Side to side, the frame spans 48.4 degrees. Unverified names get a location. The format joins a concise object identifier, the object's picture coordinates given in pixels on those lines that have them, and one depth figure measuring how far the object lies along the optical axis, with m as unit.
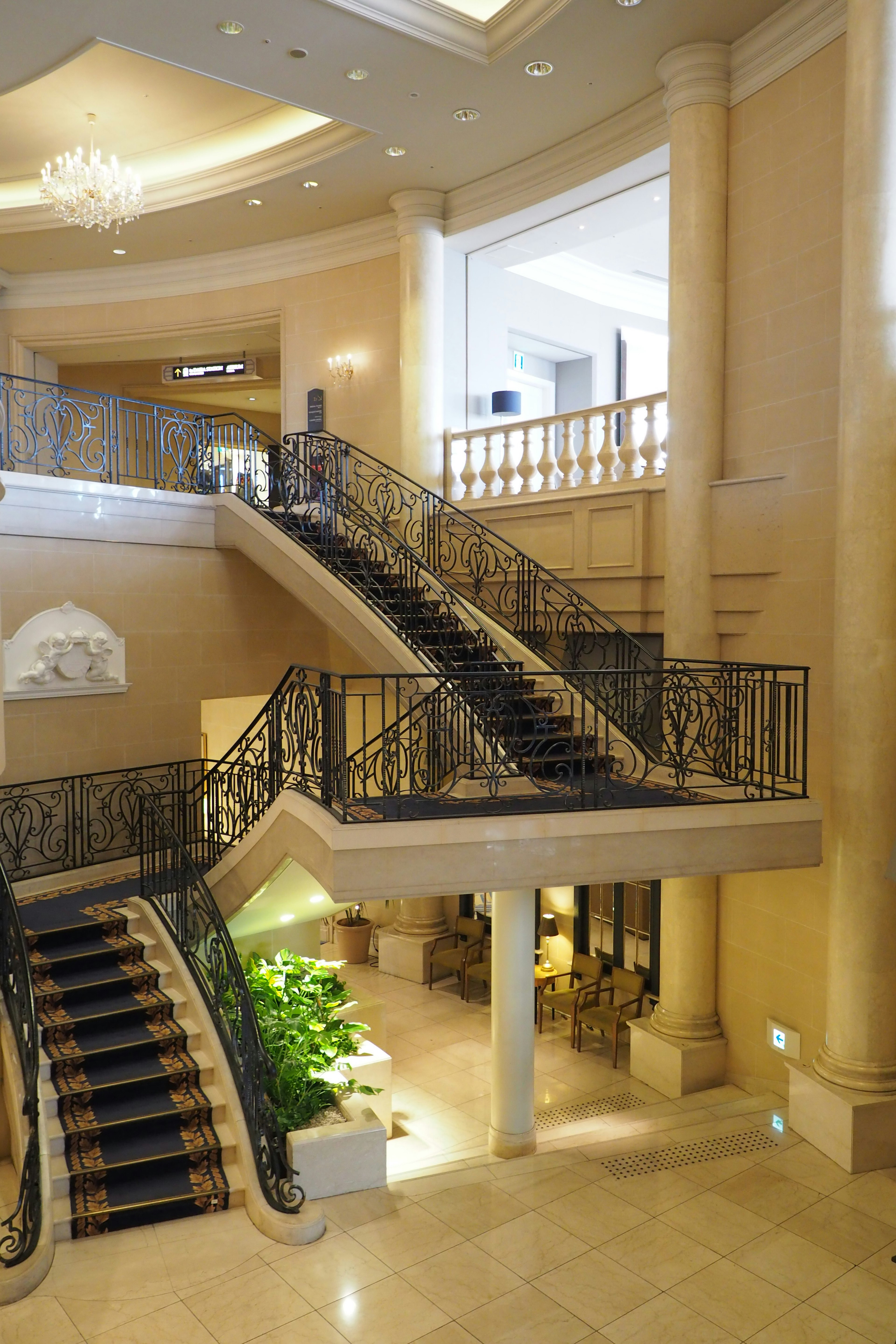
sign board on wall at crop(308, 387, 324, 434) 12.79
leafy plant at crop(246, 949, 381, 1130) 6.73
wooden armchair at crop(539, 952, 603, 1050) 10.38
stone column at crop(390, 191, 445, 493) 11.32
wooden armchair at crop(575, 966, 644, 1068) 9.82
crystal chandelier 9.28
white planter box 6.31
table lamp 11.36
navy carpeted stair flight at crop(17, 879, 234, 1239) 6.29
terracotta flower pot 12.94
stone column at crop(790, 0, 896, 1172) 6.38
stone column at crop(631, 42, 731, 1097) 8.16
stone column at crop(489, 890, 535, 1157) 7.68
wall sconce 12.43
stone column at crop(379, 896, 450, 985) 12.29
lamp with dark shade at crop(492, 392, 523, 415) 11.54
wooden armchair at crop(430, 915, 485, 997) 11.73
